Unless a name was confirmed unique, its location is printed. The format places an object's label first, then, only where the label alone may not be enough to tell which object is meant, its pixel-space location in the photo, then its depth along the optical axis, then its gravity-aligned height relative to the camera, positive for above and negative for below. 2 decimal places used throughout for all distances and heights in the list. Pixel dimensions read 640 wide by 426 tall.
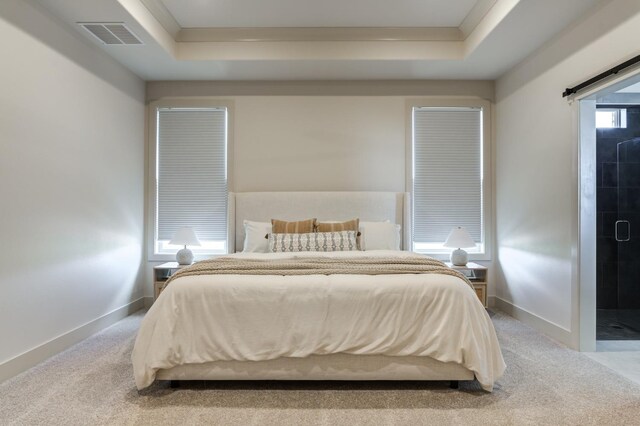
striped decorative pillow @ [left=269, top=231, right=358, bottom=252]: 3.83 -0.27
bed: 2.36 -0.72
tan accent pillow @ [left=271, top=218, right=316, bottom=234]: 4.08 -0.12
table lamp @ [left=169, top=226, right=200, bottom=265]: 4.24 -0.28
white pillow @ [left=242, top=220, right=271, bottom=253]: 4.13 -0.23
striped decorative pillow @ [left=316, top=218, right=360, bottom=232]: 4.11 -0.12
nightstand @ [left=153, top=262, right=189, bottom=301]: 4.12 -0.63
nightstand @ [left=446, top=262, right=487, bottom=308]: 4.15 -0.67
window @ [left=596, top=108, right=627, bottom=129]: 4.56 +1.15
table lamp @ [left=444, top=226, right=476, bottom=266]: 4.21 -0.31
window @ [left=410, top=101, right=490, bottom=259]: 4.82 +0.52
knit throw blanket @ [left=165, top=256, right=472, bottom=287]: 2.62 -0.36
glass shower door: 4.30 -0.15
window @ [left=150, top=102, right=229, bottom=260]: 4.81 +0.52
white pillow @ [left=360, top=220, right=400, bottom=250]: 4.11 -0.22
